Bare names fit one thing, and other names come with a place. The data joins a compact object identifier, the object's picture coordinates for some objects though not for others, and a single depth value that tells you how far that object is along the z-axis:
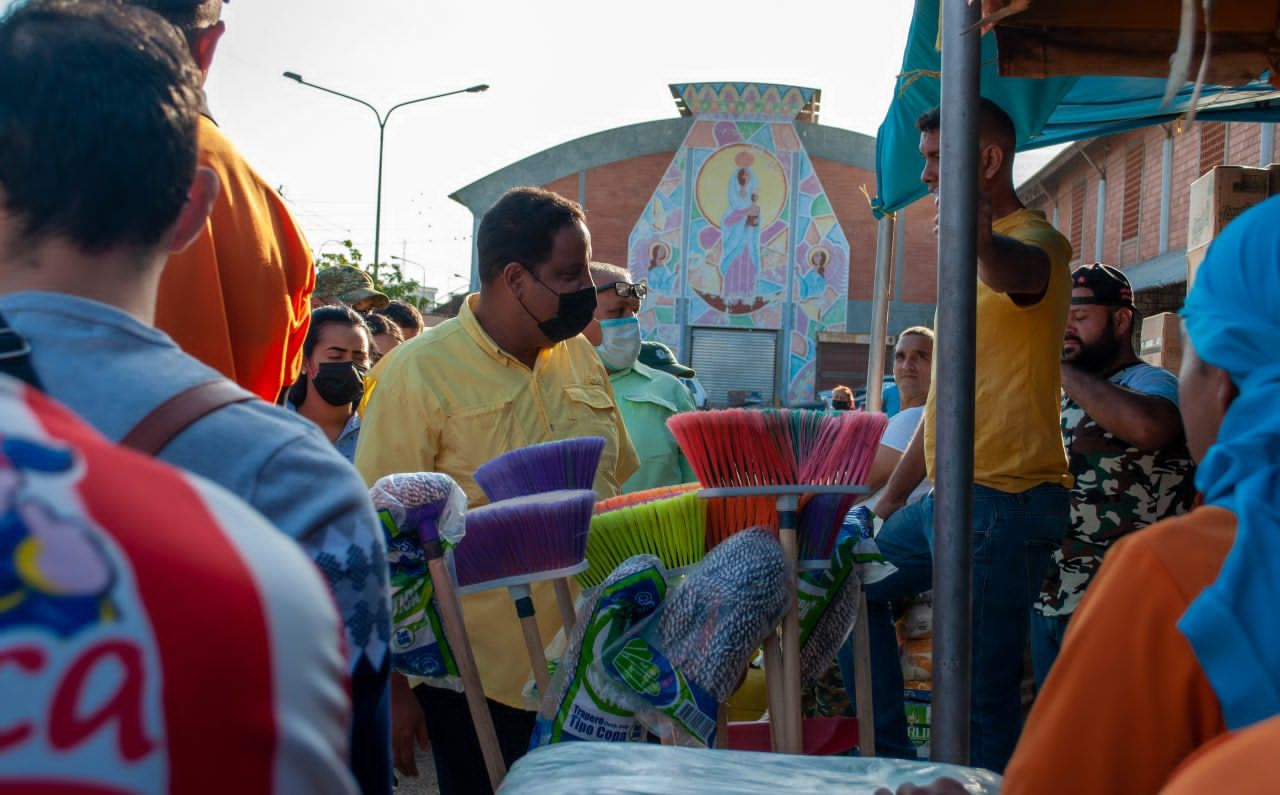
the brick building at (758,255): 25.95
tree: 19.39
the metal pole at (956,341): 2.23
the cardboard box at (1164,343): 5.63
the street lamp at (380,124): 21.95
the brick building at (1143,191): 13.03
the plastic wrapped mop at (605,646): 2.12
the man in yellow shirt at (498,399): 2.76
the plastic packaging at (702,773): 1.71
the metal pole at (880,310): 6.34
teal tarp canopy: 4.23
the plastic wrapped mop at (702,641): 2.01
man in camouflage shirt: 3.48
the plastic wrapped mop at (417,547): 2.13
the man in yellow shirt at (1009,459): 3.11
